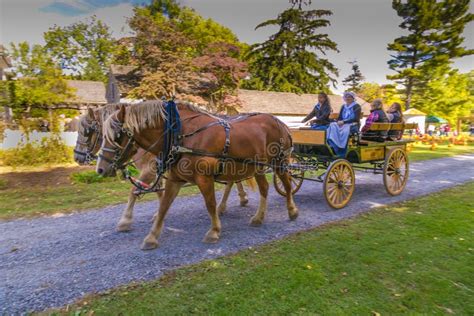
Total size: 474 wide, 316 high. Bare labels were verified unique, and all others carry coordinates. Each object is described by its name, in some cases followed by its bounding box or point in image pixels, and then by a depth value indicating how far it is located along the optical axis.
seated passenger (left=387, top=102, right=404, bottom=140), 8.53
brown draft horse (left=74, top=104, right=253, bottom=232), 4.84
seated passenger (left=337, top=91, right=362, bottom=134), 6.35
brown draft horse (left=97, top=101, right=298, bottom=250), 4.02
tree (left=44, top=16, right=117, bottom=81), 49.66
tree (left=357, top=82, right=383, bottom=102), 55.62
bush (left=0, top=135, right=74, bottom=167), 11.46
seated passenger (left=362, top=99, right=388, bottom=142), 7.21
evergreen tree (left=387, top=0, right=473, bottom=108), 30.06
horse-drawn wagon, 6.07
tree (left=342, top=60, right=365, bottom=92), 63.72
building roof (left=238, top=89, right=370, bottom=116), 26.61
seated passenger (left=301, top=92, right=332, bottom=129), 6.89
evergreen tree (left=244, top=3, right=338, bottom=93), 38.81
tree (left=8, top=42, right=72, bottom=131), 10.81
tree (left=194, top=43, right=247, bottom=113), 20.86
